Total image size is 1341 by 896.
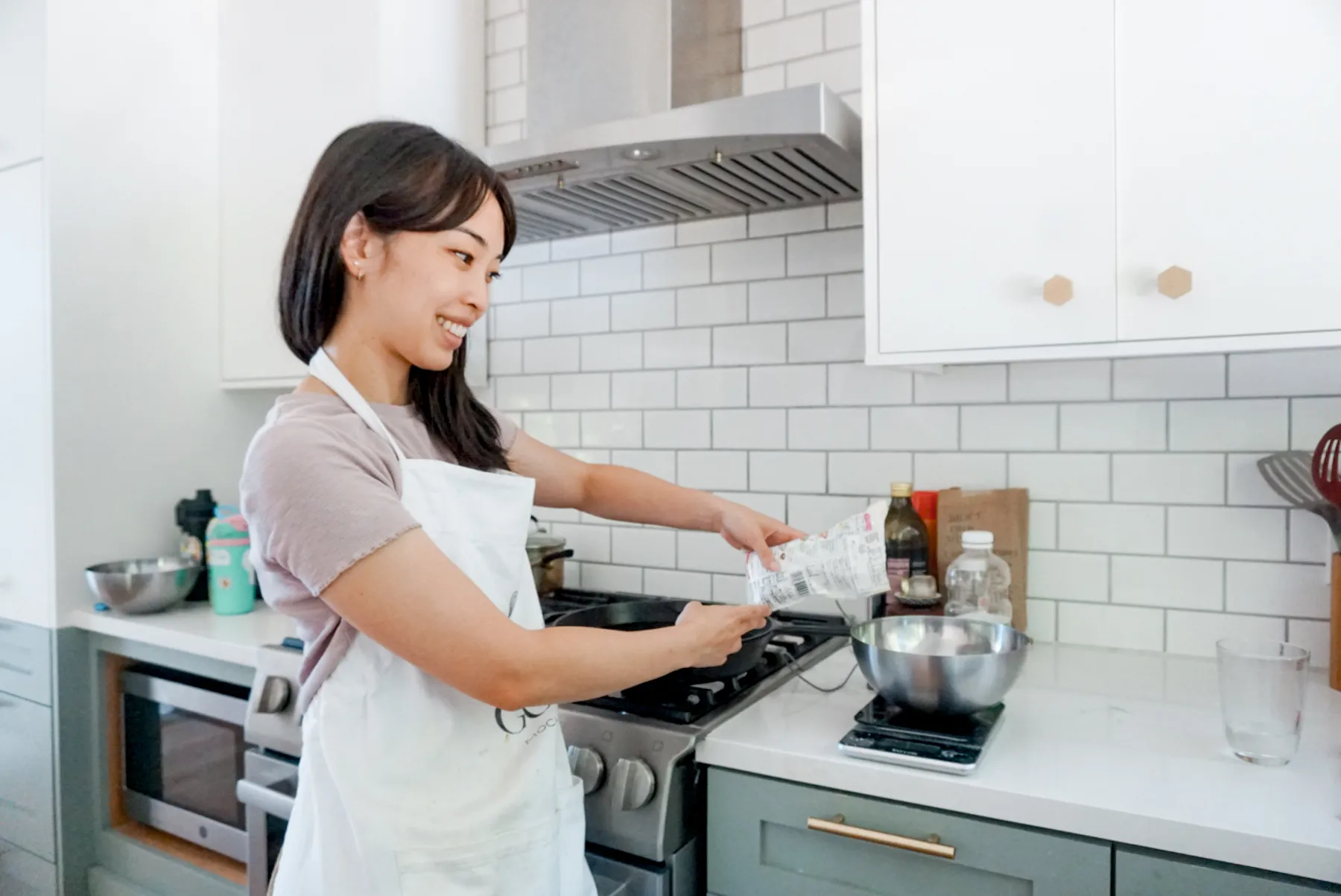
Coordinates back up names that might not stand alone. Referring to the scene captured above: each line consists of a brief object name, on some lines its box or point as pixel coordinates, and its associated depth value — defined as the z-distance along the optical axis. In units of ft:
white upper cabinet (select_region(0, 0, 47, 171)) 6.82
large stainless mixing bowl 3.79
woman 3.12
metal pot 6.50
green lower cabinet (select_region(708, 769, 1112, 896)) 3.42
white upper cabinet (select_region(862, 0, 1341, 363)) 3.90
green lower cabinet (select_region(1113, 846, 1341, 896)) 3.07
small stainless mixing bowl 6.77
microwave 6.26
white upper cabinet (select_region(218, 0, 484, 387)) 6.72
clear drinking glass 3.64
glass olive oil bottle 5.30
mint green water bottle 7.08
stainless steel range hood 4.78
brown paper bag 5.38
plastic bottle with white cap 5.16
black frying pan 4.48
